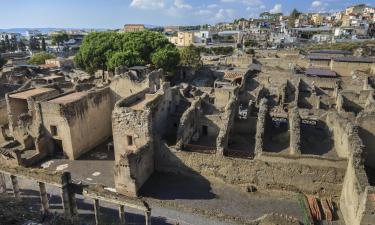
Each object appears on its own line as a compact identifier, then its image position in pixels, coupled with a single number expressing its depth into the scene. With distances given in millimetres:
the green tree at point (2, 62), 70750
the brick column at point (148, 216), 16391
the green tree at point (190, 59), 57481
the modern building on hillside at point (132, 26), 181300
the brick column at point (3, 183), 20500
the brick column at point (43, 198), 18391
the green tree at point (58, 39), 131675
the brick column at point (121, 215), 17000
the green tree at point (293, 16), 156425
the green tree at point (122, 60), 46875
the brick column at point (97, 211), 17531
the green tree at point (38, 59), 74812
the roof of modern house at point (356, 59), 50250
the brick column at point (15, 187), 19344
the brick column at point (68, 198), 18084
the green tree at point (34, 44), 123938
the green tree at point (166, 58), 48438
